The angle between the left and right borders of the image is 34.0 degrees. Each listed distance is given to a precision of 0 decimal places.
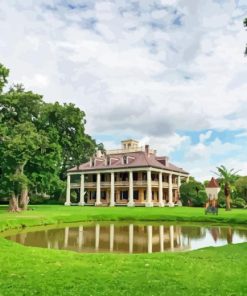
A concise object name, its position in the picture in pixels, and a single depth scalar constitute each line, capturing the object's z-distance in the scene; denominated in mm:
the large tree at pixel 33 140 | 41250
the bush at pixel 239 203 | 61344
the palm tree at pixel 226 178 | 54875
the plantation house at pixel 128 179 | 65000
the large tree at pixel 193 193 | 64688
